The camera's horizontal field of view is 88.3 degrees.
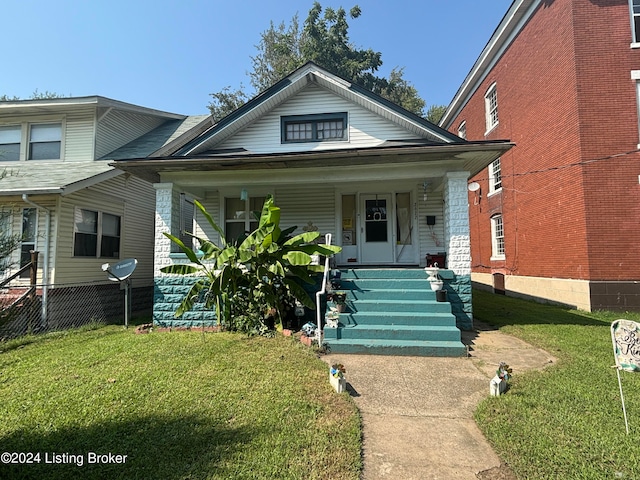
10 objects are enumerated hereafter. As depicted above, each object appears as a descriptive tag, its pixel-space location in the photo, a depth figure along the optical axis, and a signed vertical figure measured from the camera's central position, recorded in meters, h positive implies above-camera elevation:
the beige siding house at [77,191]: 8.83 +1.88
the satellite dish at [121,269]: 8.44 -0.33
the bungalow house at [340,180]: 7.35 +2.00
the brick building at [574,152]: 9.38 +3.33
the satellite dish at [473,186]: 8.64 +1.85
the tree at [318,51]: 29.56 +18.61
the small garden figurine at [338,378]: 4.01 -1.50
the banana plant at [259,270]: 6.61 -0.30
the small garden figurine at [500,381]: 3.92 -1.51
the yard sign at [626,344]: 3.14 -0.86
